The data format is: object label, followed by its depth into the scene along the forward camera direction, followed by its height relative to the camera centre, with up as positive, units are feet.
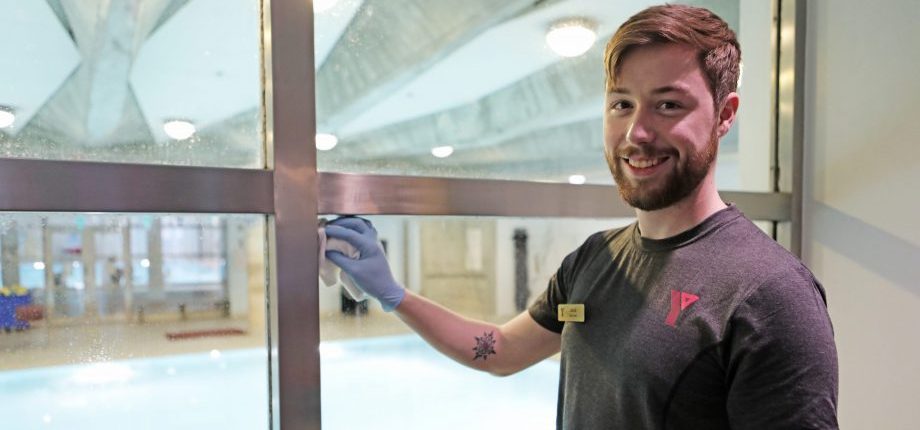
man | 2.52 -0.47
